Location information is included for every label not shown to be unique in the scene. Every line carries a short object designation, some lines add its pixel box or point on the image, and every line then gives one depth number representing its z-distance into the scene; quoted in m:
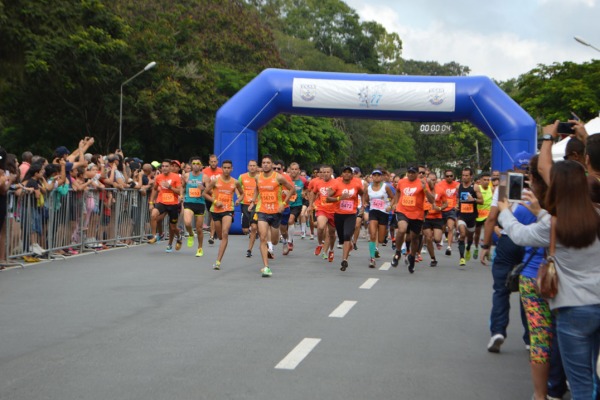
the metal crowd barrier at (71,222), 14.14
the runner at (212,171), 17.94
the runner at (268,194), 14.55
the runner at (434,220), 17.48
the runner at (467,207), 17.91
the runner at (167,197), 18.28
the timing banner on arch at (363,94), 24.58
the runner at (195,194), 17.83
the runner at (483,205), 18.09
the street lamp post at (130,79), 39.67
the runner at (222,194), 16.09
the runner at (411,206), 15.32
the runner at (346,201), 15.53
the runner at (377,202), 16.53
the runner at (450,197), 18.88
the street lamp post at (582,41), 35.25
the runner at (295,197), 19.64
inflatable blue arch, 24.23
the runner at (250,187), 17.58
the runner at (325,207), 16.23
